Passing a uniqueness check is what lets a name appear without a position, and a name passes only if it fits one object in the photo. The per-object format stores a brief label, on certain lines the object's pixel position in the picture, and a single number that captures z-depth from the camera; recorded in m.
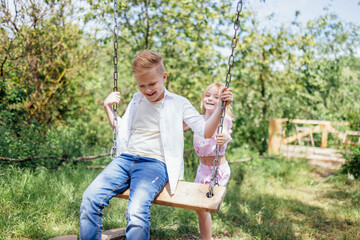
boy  1.99
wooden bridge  6.34
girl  2.75
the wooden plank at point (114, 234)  2.72
